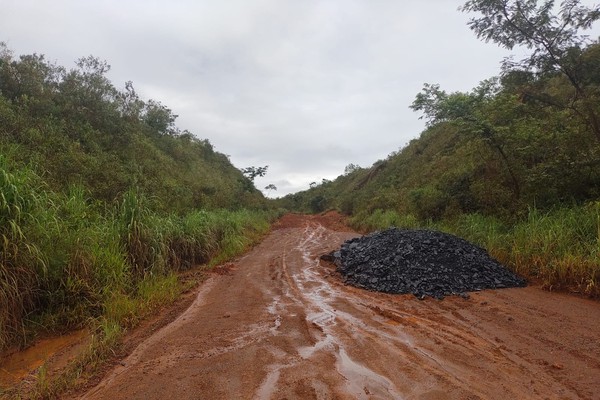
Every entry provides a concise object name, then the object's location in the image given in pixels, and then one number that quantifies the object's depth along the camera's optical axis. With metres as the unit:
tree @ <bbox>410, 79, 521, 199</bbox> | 10.05
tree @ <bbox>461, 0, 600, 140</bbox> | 9.25
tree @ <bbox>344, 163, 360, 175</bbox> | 49.19
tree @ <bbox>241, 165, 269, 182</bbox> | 32.69
